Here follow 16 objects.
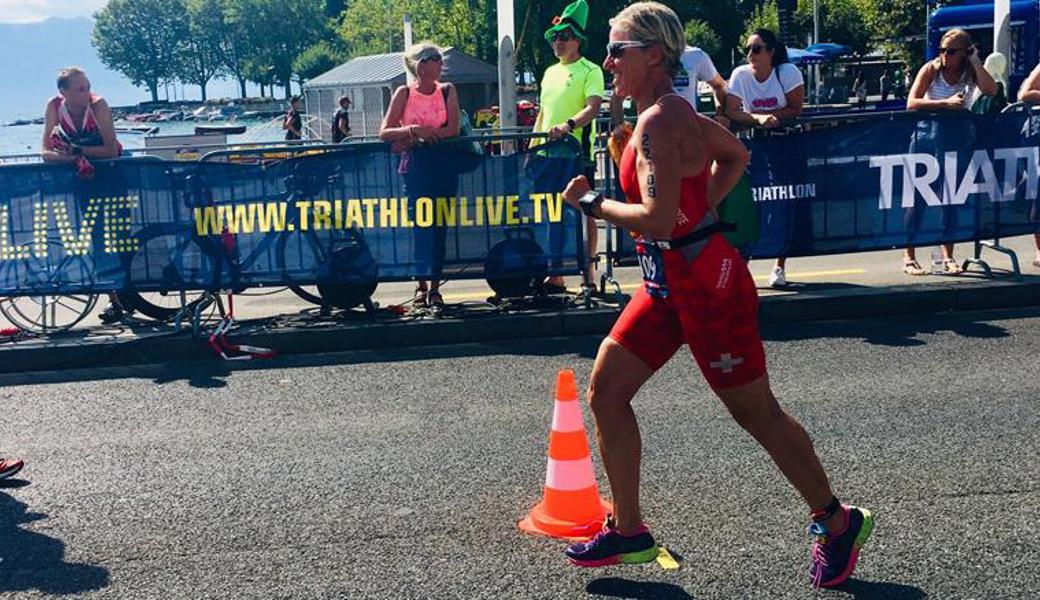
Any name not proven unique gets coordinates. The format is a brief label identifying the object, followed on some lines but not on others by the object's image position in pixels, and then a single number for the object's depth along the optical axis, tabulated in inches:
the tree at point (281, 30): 6053.2
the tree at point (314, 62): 4955.7
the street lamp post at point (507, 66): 454.9
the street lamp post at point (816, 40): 1918.1
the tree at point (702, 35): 2659.9
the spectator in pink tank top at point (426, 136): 362.6
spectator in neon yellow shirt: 378.3
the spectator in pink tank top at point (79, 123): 374.3
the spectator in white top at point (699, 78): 382.6
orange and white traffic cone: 198.4
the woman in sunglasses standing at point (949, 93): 382.9
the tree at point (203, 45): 7332.7
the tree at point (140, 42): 7652.6
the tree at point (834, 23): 2778.1
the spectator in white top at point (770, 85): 393.7
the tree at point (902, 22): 1887.3
